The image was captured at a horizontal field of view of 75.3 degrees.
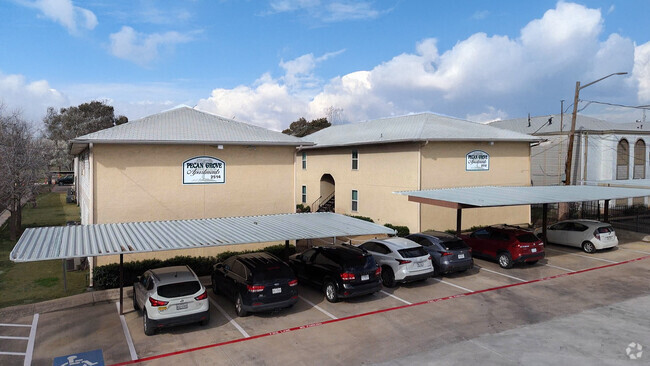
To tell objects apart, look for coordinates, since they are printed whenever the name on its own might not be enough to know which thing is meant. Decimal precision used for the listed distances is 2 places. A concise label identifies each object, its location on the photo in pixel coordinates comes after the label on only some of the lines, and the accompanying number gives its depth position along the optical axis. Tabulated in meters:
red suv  16.55
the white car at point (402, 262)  14.00
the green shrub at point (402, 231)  22.12
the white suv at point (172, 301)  10.16
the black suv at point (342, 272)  12.56
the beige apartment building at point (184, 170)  15.94
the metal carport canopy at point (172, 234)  10.60
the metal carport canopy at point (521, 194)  16.64
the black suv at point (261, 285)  11.33
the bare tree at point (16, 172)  23.45
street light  24.22
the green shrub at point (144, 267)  14.30
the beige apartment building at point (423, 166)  22.72
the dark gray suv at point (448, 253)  15.27
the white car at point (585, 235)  19.56
